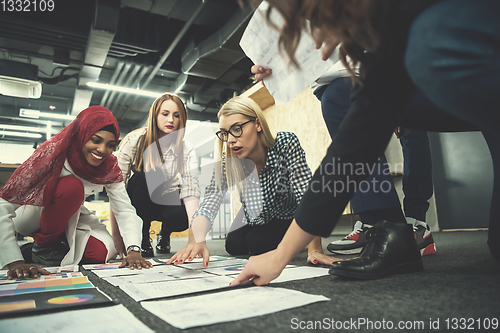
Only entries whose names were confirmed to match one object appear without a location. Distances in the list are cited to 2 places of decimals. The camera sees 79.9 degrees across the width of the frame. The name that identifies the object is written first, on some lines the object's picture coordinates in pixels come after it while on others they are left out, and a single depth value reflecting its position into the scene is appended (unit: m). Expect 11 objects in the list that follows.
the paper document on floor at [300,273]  0.64
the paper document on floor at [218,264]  0.90
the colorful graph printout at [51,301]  0.44
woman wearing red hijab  1.01
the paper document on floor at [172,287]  0.53
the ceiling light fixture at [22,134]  7.12
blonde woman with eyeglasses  1.14
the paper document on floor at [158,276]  0.68
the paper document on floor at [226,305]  0.39
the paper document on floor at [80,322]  0.36
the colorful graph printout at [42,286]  0.58
